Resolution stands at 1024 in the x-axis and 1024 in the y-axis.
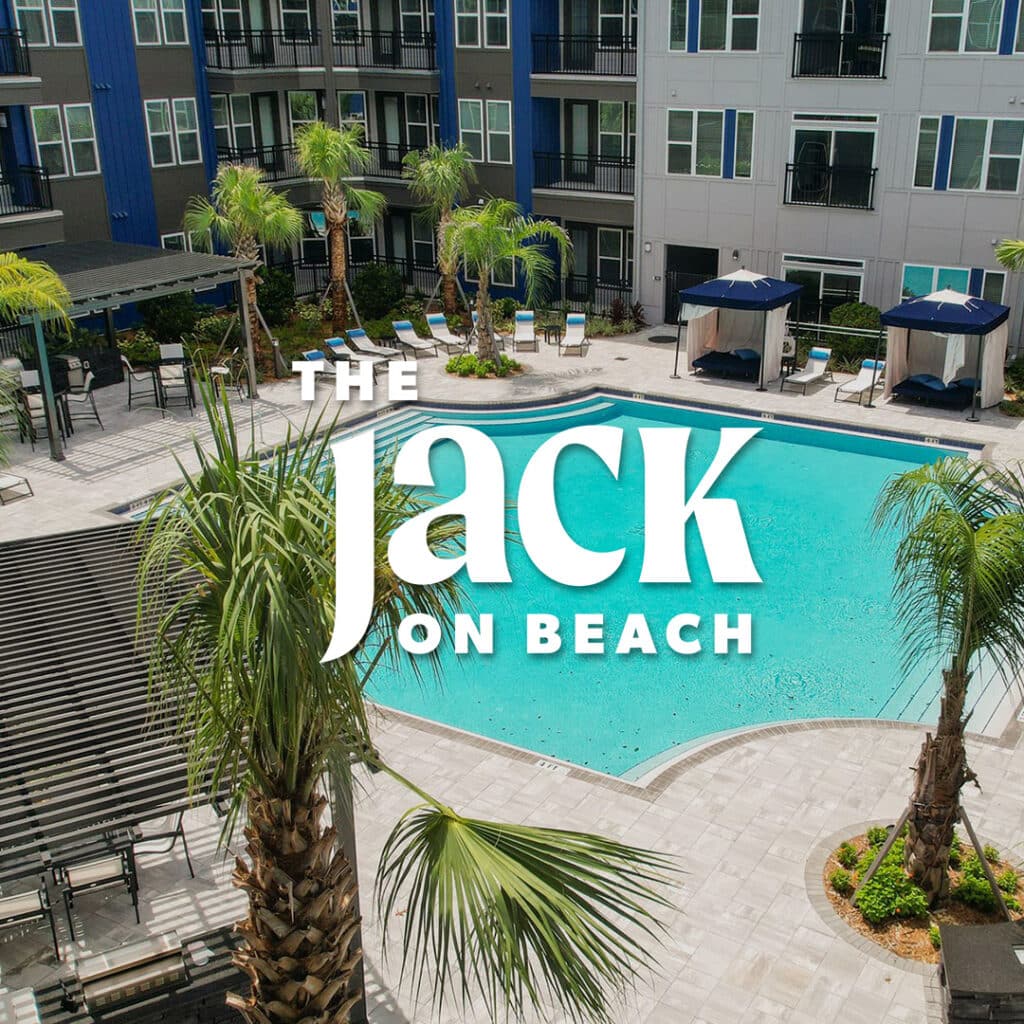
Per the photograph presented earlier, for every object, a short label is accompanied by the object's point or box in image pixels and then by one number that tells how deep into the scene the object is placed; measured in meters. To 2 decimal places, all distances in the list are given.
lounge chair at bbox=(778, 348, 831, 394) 25.78
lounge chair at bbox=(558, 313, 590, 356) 28.50
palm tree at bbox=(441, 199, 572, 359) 26.00
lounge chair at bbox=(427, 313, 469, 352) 28.53
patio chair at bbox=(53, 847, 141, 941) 10.55
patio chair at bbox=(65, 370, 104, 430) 23.89
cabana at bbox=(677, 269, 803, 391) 25.70
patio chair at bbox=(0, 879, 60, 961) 10.21
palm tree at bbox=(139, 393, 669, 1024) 5.64
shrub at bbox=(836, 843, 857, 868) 11.20
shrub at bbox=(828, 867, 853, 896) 10.85
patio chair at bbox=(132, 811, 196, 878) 11.30
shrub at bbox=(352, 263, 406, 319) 30.97
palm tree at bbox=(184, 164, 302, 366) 25.84
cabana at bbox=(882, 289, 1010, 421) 23.47
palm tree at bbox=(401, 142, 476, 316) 29.12
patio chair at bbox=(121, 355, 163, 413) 25.45
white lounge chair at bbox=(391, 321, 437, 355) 28.67
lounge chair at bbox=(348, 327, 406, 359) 28.03
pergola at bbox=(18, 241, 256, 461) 22.45
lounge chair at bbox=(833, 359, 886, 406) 24.84
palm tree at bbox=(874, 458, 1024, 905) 9.34
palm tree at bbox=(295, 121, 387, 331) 27.78
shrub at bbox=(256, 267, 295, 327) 30.08
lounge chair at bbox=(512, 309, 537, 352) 28.73
